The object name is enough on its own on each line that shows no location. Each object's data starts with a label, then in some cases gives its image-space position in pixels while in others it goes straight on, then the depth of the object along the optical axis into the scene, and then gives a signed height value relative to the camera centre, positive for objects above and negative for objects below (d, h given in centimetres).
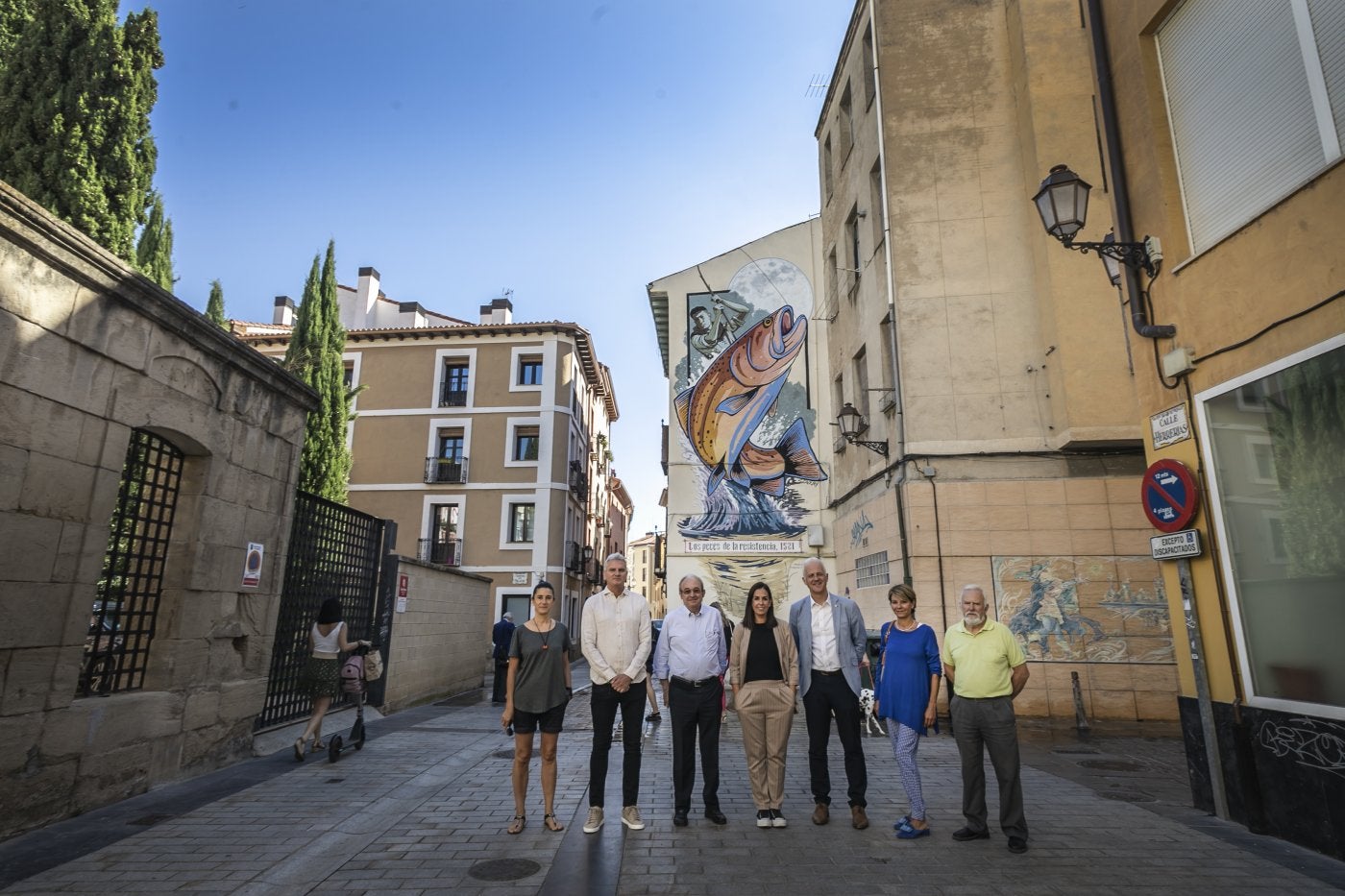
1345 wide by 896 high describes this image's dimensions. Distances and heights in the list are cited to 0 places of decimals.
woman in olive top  528 -56
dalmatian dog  983 -121
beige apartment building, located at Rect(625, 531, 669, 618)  9909 +733
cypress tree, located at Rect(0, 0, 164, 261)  979 +676
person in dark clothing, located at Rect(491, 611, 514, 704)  1323 -59
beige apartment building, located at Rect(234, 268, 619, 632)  2925 +705
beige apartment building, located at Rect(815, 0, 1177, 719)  1120 +415
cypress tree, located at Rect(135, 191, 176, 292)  1421 +710
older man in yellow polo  498 -57
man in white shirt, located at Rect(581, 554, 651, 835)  539 -37
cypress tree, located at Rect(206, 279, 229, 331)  2053 +848
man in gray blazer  542 -39
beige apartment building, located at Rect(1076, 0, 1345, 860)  498 +187
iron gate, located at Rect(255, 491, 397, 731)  875 +42
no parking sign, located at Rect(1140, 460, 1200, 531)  597 +106
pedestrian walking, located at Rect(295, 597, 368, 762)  770 -50
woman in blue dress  518 -49
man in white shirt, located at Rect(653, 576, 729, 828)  552 -50
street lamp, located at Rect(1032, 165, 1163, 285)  668 +380
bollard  1005 -130
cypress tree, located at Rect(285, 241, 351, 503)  1988 +662
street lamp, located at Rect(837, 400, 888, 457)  1418 +375
